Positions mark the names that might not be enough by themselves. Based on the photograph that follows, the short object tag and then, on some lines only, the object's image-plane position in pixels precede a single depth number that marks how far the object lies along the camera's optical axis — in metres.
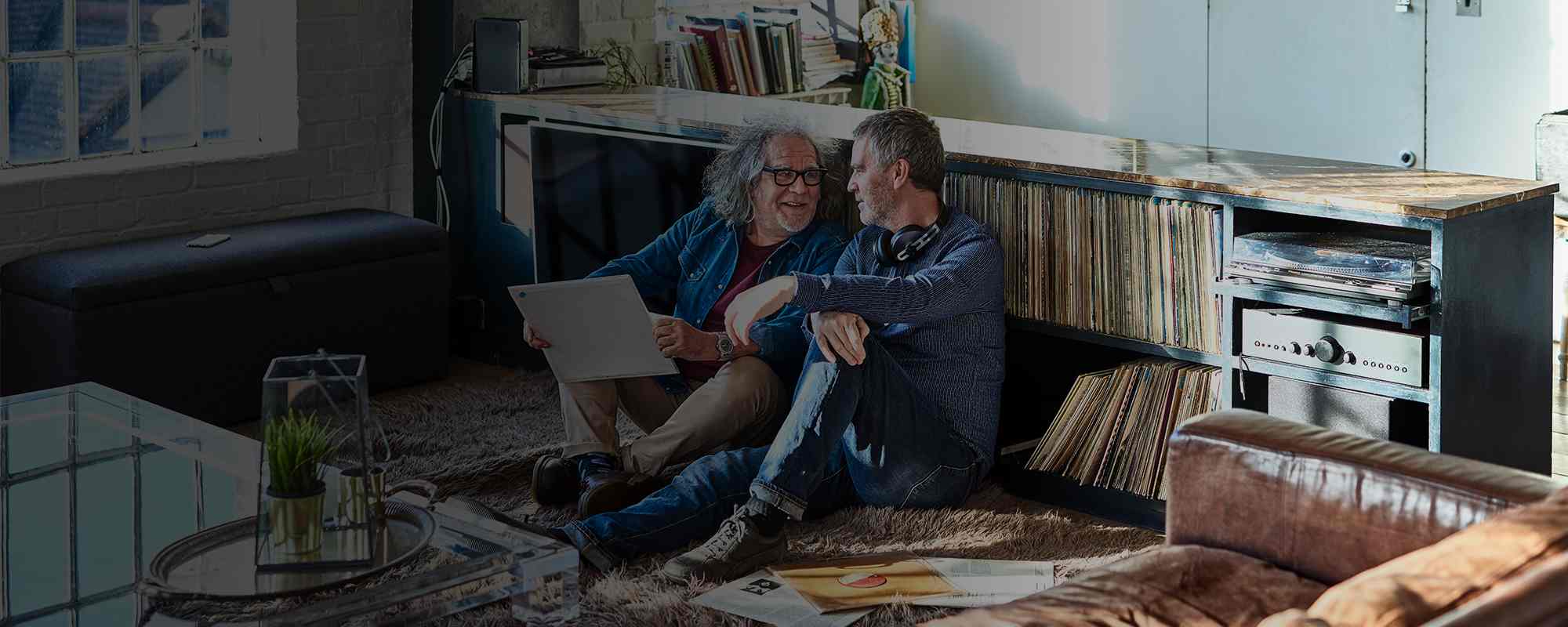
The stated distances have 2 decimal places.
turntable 2.81
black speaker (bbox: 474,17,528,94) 4.64
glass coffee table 2.26
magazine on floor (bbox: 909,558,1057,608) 2.90
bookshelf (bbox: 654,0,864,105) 5.47
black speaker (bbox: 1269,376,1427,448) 2.92
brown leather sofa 2.08
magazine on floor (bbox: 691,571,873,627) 2.81
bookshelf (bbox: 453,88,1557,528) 2.83
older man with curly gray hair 3.43
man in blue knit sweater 3.07
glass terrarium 2.29
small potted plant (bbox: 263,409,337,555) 2.27
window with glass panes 4.18
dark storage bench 3.89
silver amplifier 2.85
